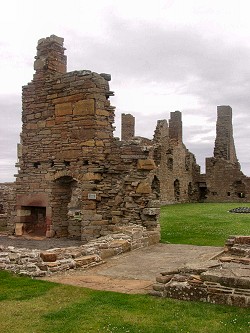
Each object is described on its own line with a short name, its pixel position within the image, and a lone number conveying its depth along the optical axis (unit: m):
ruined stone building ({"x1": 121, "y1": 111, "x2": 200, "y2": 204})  31.31
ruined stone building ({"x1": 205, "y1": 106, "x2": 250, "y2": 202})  35.72
